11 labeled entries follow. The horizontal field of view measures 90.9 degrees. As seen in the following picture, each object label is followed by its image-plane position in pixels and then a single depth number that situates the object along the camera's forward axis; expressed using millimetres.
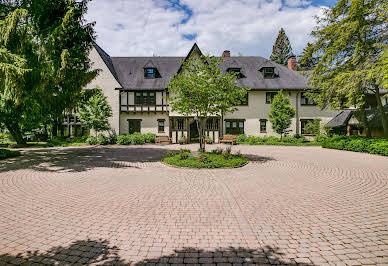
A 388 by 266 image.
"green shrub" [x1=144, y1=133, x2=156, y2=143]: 24345
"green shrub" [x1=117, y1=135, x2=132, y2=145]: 23078
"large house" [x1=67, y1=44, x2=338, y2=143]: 24906
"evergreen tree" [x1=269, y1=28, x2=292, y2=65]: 51375
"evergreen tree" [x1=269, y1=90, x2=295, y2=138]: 23016
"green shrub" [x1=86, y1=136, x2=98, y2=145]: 23047
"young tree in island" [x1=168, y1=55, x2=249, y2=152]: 11602
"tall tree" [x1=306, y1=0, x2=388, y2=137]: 15367
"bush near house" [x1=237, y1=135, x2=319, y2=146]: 22828
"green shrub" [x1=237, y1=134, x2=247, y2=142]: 24672
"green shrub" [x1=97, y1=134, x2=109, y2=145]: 23094
